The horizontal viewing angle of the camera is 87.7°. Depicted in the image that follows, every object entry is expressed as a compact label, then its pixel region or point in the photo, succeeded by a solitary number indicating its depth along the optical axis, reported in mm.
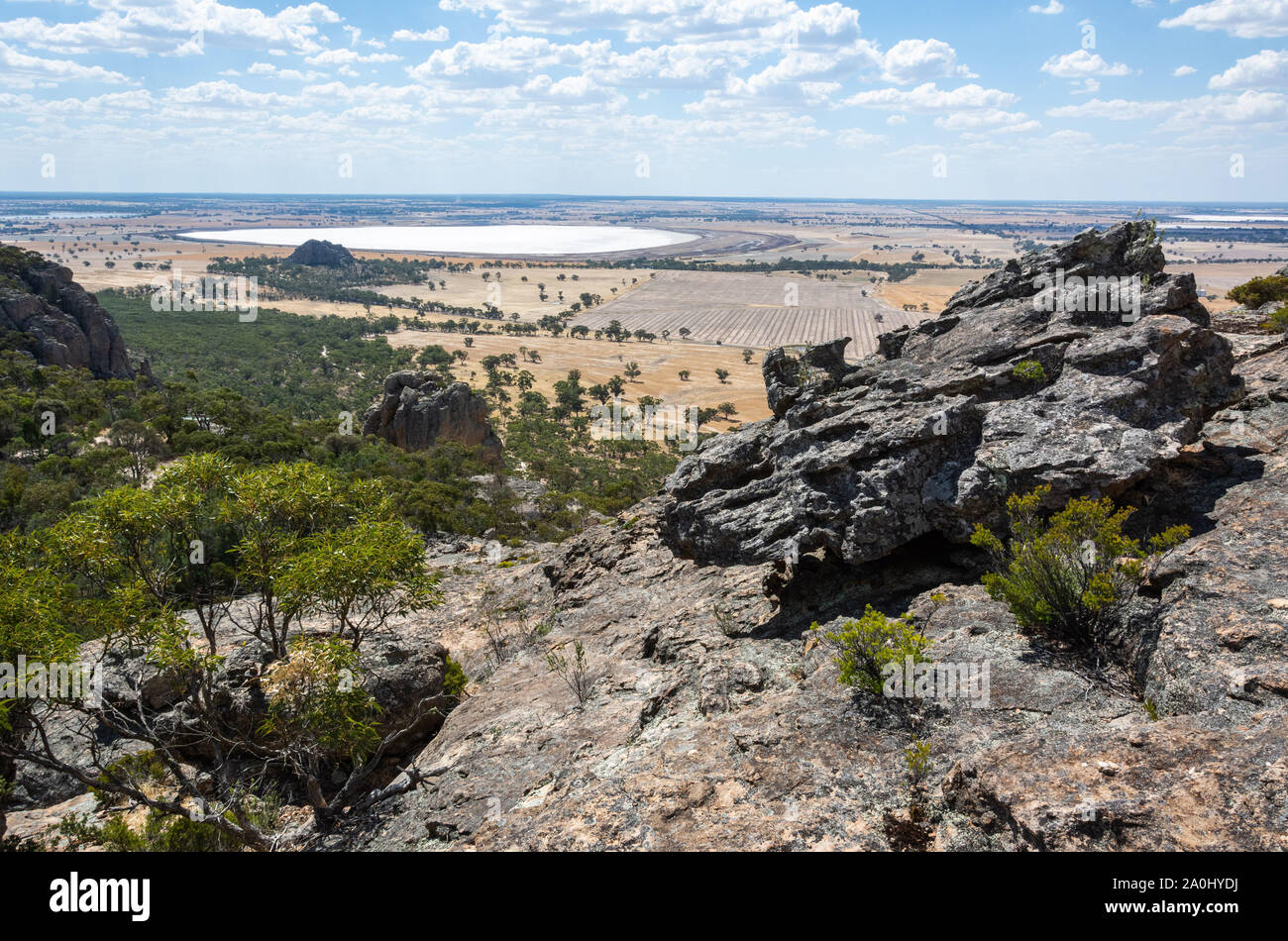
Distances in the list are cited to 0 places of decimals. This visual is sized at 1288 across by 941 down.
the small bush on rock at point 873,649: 10516
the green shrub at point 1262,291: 22183
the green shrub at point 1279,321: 18156
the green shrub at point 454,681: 17234
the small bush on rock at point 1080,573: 10578
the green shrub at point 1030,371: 14492
